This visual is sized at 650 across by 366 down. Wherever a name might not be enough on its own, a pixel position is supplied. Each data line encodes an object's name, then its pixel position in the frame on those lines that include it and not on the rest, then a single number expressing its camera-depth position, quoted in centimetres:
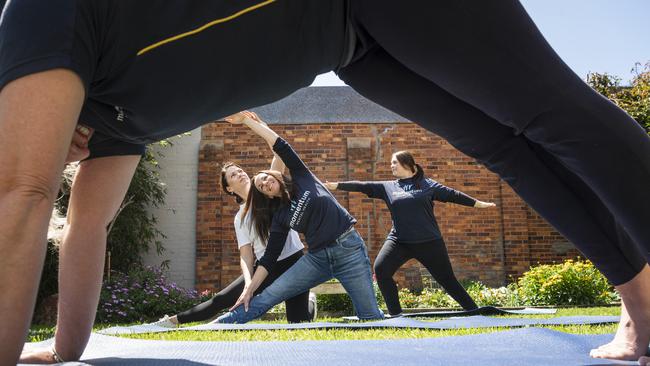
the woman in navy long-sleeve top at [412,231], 622
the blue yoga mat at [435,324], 405
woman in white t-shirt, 537
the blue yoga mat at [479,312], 590
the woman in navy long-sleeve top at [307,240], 490
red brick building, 1154
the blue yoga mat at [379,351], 171
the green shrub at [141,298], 920
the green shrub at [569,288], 930
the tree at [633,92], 1099
